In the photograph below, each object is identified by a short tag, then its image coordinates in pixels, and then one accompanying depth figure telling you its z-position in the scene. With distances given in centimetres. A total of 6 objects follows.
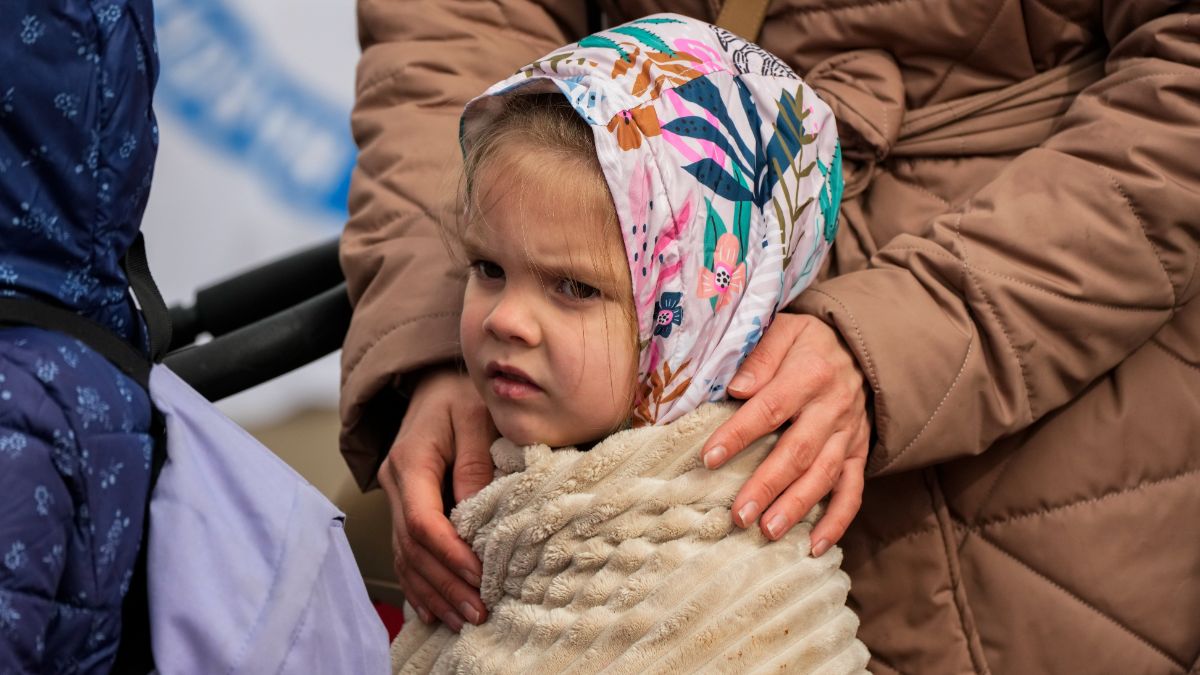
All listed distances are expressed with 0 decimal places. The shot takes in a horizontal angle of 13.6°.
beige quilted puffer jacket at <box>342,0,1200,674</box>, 240
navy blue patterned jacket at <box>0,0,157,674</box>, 218
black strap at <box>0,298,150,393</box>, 220
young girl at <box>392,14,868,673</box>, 234
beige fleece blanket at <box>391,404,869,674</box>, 234
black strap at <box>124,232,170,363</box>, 226
